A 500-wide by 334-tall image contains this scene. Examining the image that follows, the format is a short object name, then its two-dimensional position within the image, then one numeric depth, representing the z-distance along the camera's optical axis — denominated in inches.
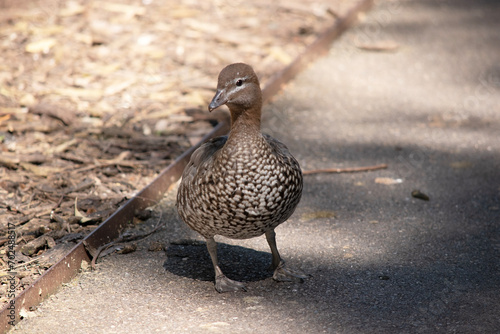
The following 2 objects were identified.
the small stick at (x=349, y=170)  436.2
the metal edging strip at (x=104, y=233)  281.7
